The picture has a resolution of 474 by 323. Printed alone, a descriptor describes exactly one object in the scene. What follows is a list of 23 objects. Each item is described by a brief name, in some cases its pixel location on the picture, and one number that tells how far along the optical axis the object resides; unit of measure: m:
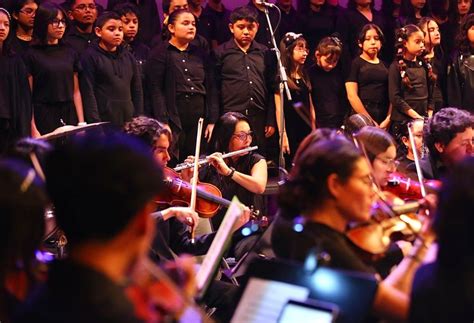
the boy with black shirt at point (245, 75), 11.02
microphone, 10.10
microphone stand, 9.83
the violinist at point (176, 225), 6.61
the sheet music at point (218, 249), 4.18
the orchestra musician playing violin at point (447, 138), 7.43
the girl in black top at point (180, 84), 10.41
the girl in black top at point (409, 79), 11.38
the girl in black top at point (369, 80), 11.55
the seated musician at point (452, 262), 3.35
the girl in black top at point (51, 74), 9.43
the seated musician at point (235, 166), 8.45
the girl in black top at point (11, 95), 9.20
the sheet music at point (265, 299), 3.55
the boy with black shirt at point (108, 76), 9.87
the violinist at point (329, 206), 4.18
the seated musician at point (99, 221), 2.77
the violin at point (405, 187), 7.05
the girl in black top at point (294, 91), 11.26
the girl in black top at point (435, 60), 11.86
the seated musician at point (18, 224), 3.28
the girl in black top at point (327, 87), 11.56
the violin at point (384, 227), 4.64
